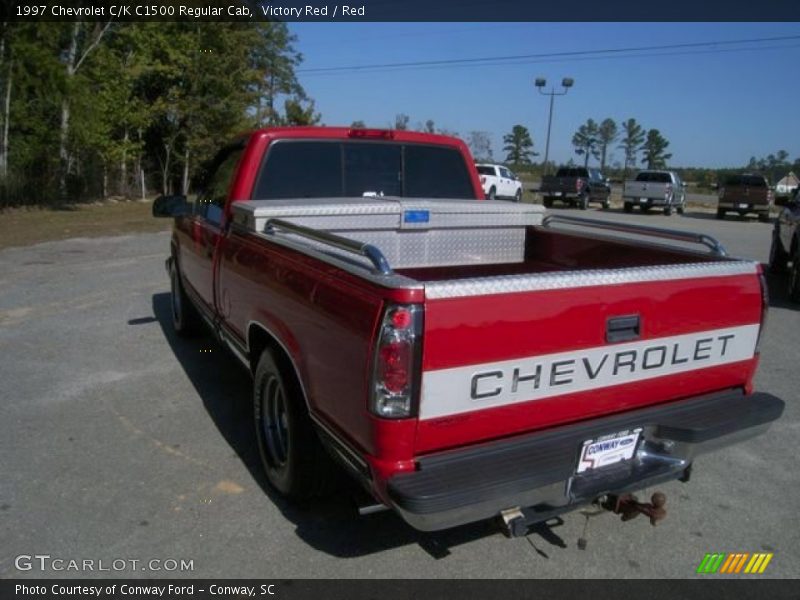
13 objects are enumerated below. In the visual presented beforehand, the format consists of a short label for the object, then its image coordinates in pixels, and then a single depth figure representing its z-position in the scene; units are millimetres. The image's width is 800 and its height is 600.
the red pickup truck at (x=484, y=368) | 2293
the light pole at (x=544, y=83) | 40062
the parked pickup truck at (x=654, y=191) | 27562
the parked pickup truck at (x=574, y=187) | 28422
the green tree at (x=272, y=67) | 31484
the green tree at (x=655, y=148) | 93188
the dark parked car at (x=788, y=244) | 8664
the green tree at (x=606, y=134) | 89625
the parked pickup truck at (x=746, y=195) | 26312
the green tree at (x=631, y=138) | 95750
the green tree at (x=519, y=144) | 91375
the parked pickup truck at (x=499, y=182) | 28375
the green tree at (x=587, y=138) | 88938
